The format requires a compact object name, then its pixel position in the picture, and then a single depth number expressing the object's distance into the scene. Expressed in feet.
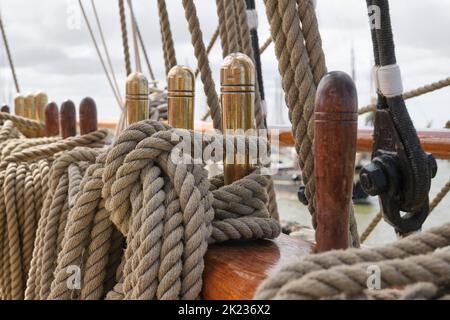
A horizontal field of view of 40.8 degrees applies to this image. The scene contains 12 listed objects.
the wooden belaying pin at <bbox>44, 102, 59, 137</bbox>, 6.95
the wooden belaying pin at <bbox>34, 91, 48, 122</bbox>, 9.25
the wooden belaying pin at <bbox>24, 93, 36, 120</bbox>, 9.41
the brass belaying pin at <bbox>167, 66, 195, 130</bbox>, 3.75
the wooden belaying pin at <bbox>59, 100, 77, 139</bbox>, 5.87
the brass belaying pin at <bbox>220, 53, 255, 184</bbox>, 3.18
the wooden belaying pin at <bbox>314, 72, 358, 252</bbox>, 2.41
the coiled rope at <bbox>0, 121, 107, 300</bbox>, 4.63
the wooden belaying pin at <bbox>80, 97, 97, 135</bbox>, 5.48
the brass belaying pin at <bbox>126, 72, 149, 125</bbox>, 4.33
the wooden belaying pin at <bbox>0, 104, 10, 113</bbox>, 10.73
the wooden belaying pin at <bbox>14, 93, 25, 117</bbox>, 9.49
